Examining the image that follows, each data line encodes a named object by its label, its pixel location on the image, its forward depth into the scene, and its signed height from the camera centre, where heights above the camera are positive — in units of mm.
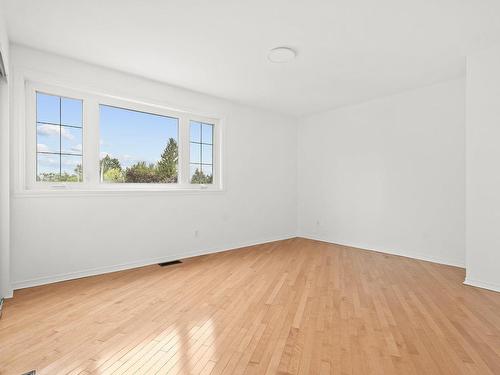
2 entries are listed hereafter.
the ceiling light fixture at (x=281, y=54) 3027 +1539
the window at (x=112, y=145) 3188 +577
